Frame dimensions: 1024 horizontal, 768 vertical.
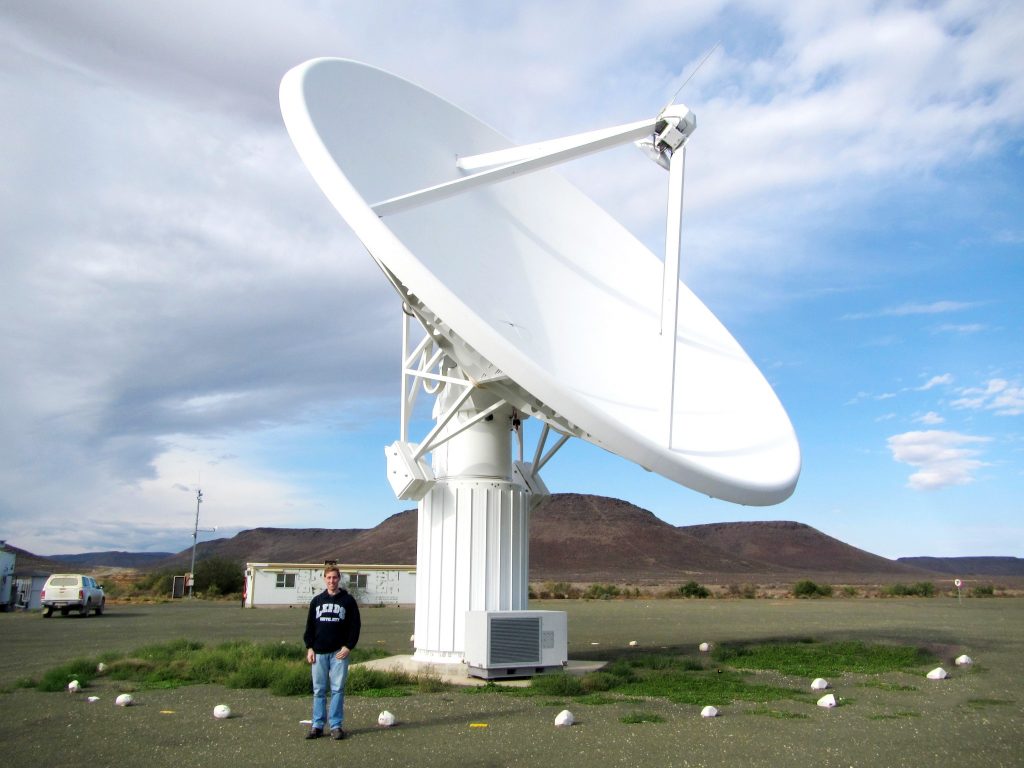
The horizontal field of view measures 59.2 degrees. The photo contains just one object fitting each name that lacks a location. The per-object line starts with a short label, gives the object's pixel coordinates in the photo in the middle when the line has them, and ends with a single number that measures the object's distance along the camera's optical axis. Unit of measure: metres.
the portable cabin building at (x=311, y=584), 44.75
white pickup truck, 33.25
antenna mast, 58.70
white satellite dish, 10.44
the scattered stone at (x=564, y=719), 9.63
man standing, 9.14
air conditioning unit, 13.12
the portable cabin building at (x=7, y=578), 41.11
